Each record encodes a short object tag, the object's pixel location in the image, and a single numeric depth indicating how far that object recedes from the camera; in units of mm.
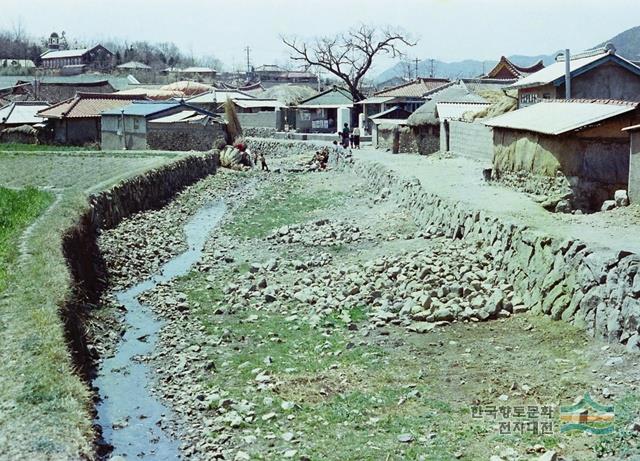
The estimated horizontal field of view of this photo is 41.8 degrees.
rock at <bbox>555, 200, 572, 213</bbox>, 21438
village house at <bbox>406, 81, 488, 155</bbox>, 41531
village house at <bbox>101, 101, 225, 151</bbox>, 52250
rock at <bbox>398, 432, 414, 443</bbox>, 11156
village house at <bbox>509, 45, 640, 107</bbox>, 32969
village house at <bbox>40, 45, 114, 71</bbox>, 110931
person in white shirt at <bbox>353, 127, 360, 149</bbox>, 52272
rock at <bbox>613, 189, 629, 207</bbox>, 19219
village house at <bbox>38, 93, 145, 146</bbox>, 55125
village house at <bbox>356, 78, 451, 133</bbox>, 58172
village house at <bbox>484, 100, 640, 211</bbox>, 21641
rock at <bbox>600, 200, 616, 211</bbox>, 19797
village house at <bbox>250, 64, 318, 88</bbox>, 117500
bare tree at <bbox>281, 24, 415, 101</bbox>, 70562
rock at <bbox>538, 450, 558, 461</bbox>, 9852
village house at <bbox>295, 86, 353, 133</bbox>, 69188
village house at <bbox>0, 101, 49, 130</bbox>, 58062
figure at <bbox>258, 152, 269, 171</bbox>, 50406
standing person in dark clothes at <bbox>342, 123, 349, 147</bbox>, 51906
